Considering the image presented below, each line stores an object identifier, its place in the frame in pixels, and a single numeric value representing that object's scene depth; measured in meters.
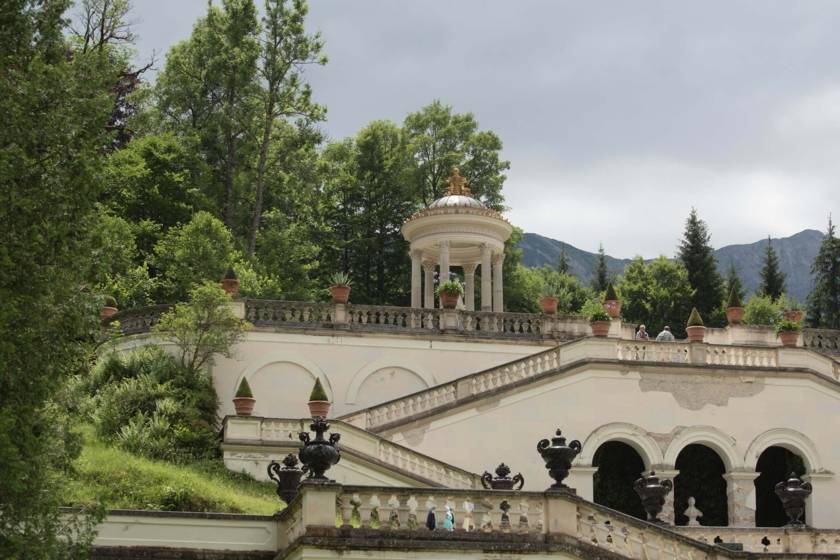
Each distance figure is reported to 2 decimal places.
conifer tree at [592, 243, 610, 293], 85.06
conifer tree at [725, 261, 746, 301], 73.38
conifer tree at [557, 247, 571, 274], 88.46
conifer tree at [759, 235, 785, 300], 78.69
